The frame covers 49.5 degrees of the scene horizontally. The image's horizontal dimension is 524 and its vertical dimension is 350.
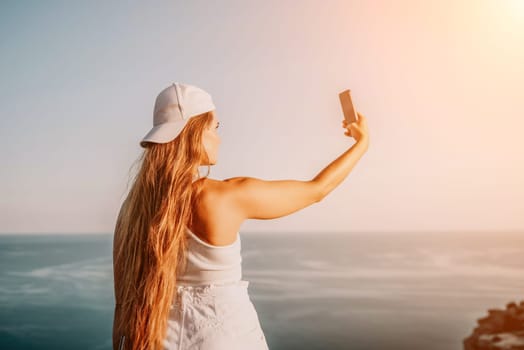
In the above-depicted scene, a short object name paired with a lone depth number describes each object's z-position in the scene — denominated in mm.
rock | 5457
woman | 1302
